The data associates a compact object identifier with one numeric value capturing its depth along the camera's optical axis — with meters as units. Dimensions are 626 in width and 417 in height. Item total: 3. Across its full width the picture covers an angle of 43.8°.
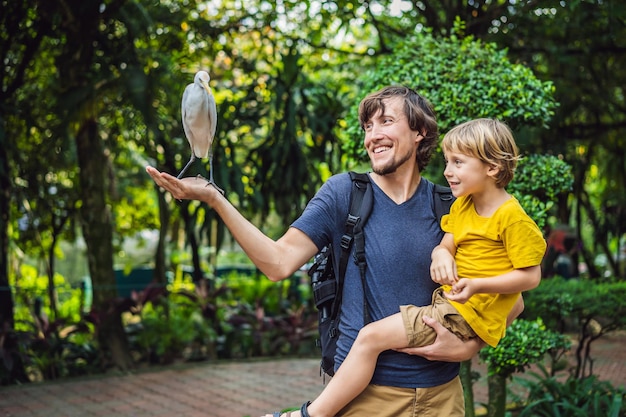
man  2.28
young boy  2.21
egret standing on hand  2.14
